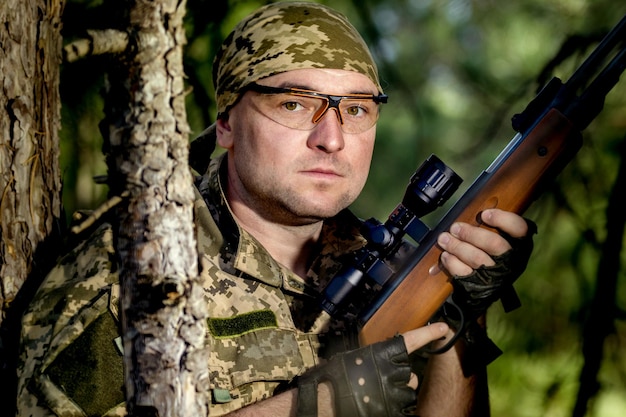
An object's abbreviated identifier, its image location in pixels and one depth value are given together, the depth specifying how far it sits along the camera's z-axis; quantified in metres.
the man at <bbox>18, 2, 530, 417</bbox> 2.39
